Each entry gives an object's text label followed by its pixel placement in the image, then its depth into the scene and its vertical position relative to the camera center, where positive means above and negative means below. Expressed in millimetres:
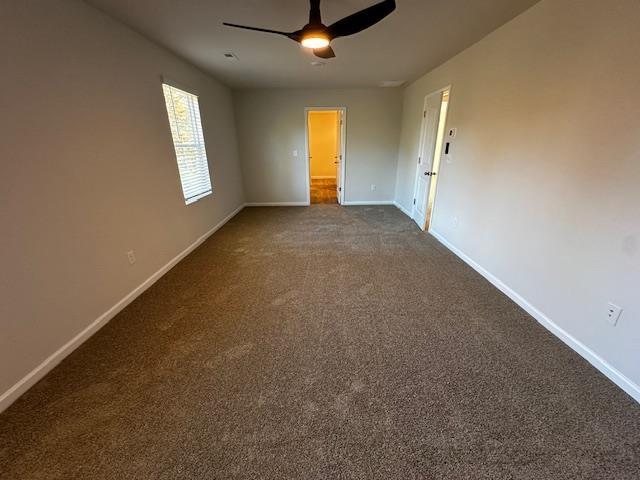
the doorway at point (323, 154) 7745 -438
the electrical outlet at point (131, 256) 2445 -1008
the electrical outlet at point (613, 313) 1605 -1015
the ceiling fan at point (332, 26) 1664 +738
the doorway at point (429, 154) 3871 -224
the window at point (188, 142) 3228 -5
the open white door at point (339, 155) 5514 -316
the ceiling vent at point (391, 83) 4668 +978
